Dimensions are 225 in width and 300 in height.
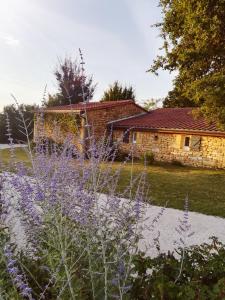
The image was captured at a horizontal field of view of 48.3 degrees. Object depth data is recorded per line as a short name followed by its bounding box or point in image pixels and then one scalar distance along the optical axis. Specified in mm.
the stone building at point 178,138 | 13331
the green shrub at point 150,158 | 13519
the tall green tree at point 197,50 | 10107
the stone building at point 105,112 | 15075
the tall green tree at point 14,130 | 18537
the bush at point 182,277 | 1812
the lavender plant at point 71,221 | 1747
